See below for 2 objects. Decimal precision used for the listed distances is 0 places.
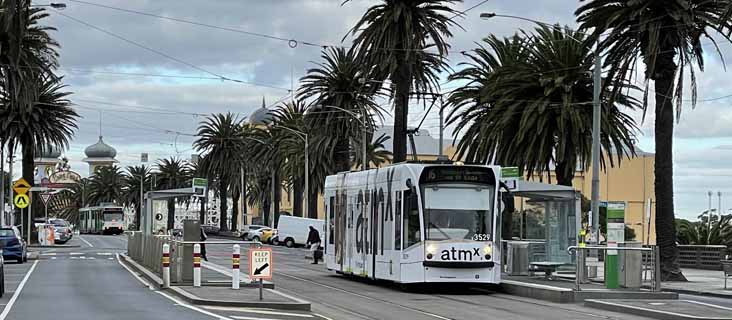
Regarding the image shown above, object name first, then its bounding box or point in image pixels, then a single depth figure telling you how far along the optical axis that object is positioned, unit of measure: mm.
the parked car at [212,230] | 110750
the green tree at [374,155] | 80625
